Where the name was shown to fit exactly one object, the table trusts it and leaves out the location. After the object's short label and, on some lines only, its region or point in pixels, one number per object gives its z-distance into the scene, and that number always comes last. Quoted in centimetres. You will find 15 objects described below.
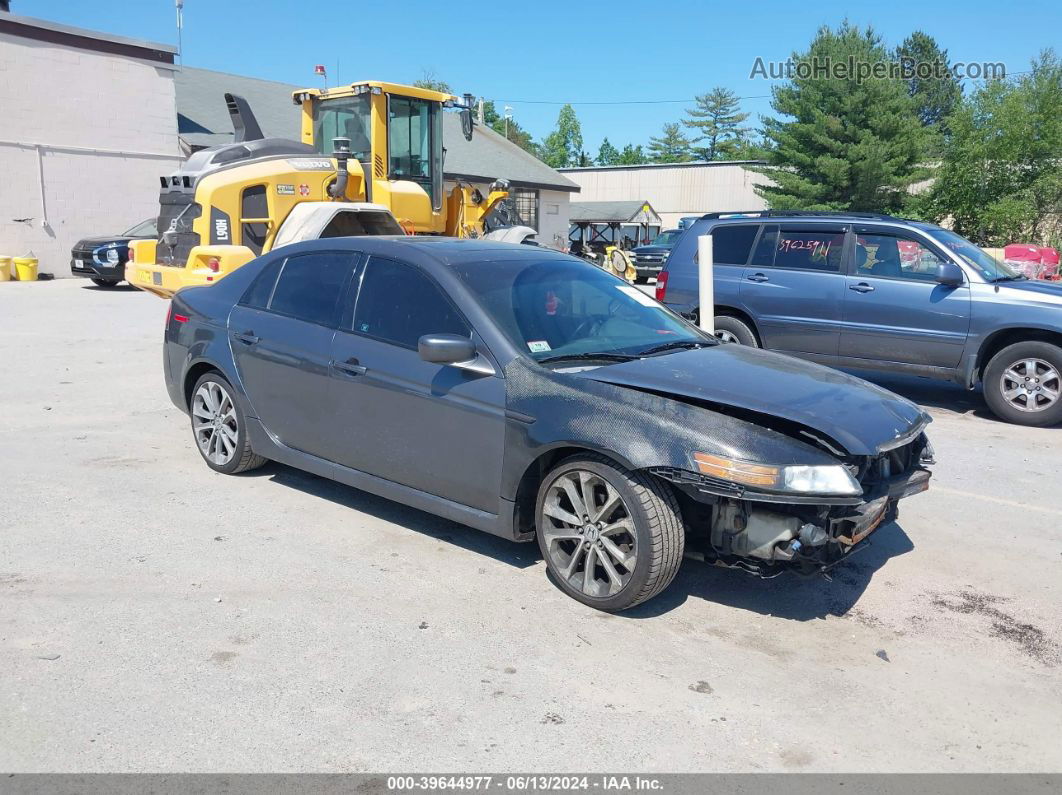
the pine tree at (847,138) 3528
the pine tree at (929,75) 5738
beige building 5250
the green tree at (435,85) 7175
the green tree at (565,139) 11537
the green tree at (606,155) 13529
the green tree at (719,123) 10469
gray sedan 381
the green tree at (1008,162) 2930
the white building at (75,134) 2275
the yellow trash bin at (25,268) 2247
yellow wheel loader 1131
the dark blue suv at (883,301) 807
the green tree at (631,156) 12446
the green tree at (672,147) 11138
